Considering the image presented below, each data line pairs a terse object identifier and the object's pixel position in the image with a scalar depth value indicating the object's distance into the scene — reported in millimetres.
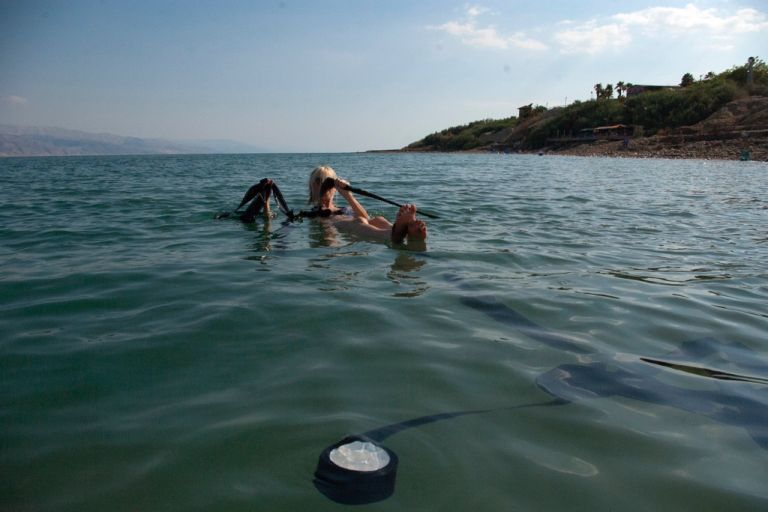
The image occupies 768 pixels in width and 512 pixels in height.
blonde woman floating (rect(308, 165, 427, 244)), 5766
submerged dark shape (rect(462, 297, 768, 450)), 2430
